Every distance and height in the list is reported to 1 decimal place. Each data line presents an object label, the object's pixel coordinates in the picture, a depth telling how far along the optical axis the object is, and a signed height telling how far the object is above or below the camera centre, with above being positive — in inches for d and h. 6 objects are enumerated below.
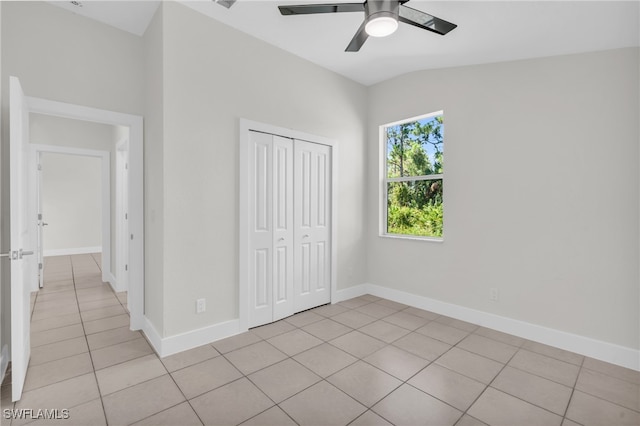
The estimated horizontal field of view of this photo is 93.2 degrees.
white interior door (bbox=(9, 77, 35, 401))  75.8 -6.7
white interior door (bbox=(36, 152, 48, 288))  181.0 -2.1
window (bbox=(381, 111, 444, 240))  147.1 +17.4
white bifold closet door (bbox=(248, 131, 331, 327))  125.5 -6.8
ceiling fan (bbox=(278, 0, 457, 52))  79.2 +53.3
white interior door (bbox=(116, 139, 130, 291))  165.8 -2.7
